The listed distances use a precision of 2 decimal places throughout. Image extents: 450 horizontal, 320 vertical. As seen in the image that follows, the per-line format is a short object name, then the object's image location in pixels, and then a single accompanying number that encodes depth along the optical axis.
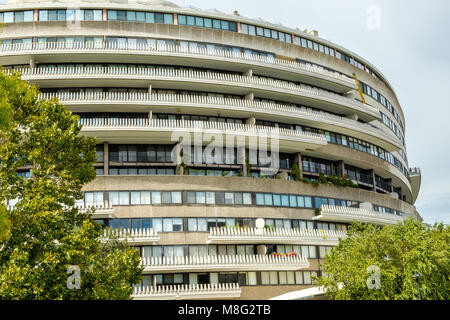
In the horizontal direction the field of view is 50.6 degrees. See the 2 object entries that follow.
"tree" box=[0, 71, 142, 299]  18.11
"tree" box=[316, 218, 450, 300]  26.00
